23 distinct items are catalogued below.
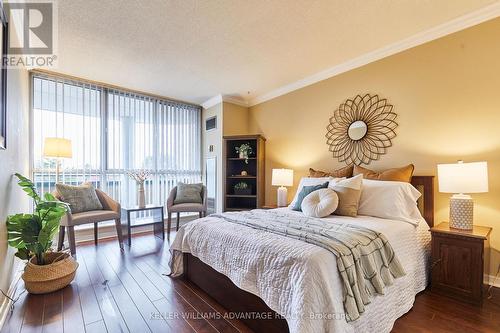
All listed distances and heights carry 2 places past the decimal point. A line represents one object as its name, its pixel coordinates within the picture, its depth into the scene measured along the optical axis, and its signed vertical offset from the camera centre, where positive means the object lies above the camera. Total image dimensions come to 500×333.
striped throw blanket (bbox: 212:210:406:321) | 1.32 -0.56
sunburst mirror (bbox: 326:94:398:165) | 2.84 +0.48
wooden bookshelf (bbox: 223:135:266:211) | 4.21 -0.12
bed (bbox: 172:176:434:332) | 1.22 -0.72
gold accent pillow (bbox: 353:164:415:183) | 2.46 -0.09
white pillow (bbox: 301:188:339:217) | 2.24 -0.36
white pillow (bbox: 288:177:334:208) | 2.91 -0.19
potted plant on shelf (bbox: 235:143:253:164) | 4.32 +0.29
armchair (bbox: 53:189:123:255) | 2.77 -0.64
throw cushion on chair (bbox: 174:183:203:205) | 4.05 -0.47
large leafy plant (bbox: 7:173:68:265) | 1.94 -0.51
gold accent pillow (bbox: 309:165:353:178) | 2.99 -0.09
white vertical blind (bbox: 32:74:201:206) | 3.44 +0.54
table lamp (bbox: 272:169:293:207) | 3.58 -0.23
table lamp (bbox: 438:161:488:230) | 1.92 -0.16
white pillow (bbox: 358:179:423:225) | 2.20 -0.35
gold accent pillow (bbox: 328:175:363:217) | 2.30 -0.29
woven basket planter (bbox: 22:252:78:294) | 2.00 -0.95
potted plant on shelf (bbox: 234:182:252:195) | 4.31 -0.41
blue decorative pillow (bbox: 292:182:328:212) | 2.64 -0.30
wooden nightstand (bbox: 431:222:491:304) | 1.87 -0.81
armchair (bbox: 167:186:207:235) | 3.81 -0.67
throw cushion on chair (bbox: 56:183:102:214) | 3.04 -0.40
